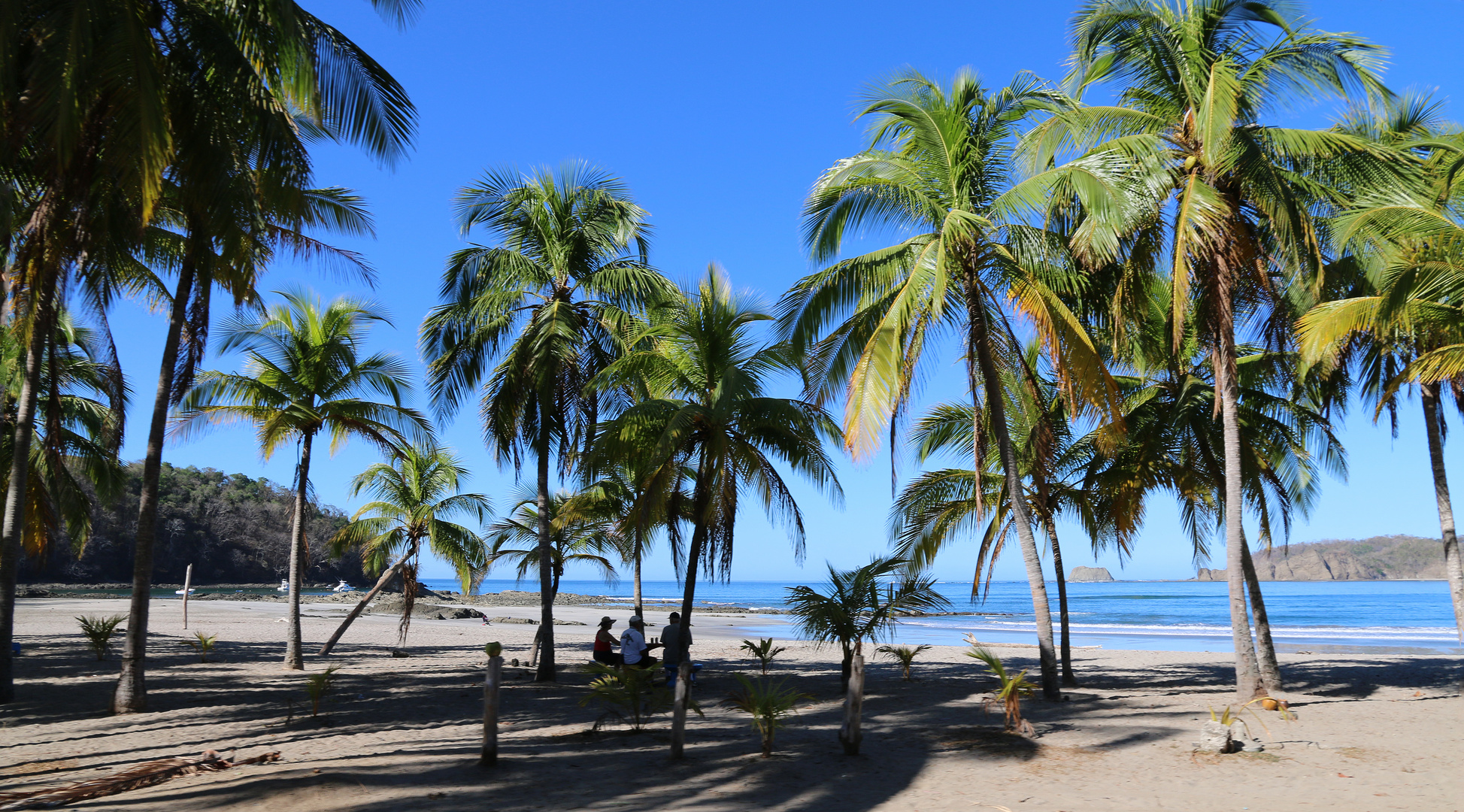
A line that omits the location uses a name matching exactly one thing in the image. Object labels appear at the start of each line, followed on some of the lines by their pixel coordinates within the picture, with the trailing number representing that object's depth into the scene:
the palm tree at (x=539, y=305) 14.00
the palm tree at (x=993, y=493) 13.69
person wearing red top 13.32
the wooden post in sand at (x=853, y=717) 7.96
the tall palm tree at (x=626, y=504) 13.69
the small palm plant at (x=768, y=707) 7.80
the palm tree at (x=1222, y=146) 9.91
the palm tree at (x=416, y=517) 18.97
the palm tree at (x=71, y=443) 14.53
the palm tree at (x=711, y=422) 12.89
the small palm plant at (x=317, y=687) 9.59
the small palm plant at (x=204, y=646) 16.00
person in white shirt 12.28
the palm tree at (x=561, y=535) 19.44
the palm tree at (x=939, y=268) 10.41
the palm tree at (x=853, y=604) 11.67
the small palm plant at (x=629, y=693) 8.71
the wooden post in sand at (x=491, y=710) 7.29
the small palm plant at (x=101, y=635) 15.94
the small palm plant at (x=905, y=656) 13.71
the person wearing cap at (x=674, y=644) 11.98
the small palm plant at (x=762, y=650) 12.38
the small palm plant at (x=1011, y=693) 8.48
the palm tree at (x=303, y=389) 14.68
